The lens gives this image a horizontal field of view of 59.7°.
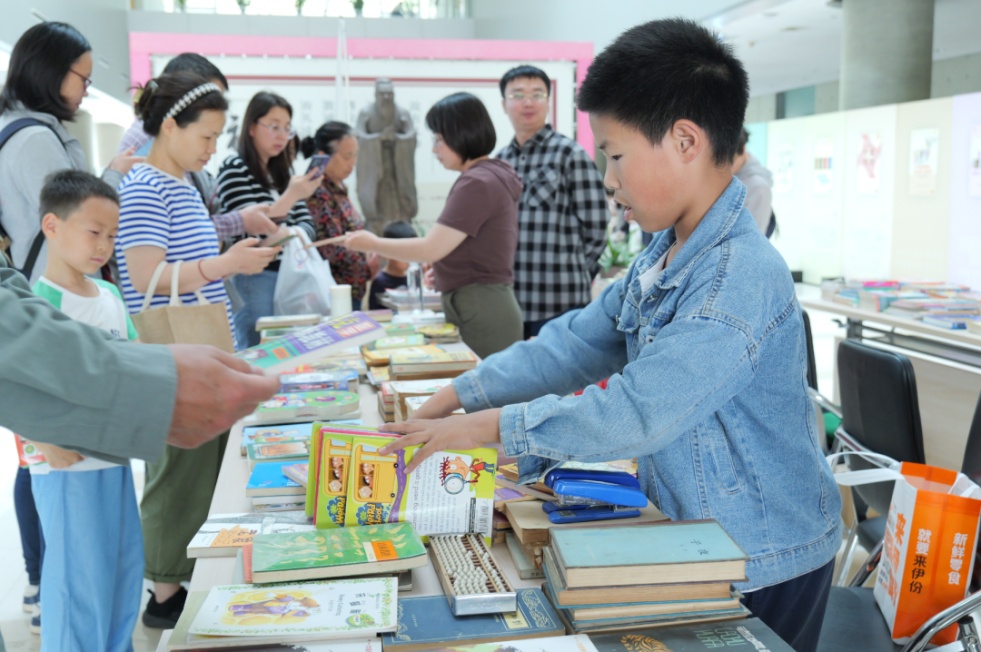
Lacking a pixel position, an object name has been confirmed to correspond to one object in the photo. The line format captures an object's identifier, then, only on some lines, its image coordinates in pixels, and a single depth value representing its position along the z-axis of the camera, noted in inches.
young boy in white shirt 76.8
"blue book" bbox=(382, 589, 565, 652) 37.3
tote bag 85.7
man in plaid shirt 149.2
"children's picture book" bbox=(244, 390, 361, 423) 75.3
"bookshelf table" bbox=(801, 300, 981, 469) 133.3
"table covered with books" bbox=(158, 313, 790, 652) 37.6
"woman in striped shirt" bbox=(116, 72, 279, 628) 95.4
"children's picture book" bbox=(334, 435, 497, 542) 47.5
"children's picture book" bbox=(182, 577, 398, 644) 36.6
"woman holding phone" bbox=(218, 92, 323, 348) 134.4
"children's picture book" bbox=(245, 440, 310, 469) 63.0
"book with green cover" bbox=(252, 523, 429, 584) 41.9
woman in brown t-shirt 115.9
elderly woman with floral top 152.1
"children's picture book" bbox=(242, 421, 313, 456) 68.5
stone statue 242.8
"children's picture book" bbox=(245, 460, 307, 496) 55.7
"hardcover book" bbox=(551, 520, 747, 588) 38.1
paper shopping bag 58.2
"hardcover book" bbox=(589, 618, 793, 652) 36.6
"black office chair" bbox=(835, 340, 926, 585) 85.6
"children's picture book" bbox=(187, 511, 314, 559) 48.1
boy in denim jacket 43.5
